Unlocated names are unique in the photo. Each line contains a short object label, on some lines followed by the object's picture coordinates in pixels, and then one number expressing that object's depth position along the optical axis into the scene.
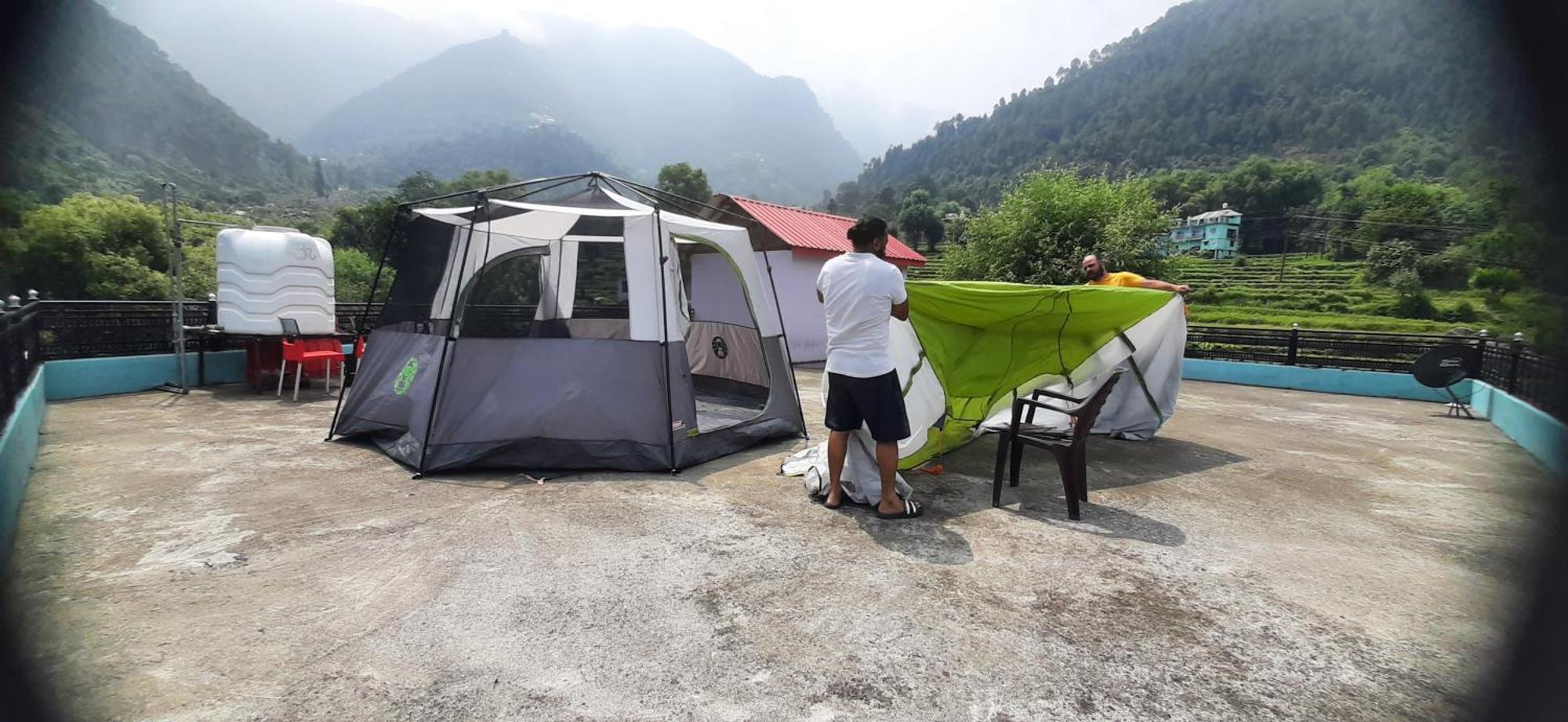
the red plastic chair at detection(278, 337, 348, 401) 6.91
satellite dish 7.44
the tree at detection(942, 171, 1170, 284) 14.42
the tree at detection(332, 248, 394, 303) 25.36
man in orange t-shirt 5.52
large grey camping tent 4.29
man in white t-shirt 3.39
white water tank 6.83
